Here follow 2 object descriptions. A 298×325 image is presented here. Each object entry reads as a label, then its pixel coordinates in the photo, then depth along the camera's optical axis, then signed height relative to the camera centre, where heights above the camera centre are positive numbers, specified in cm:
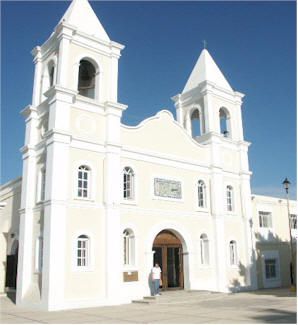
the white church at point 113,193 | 1738 +288
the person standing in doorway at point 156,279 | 1878 -127
